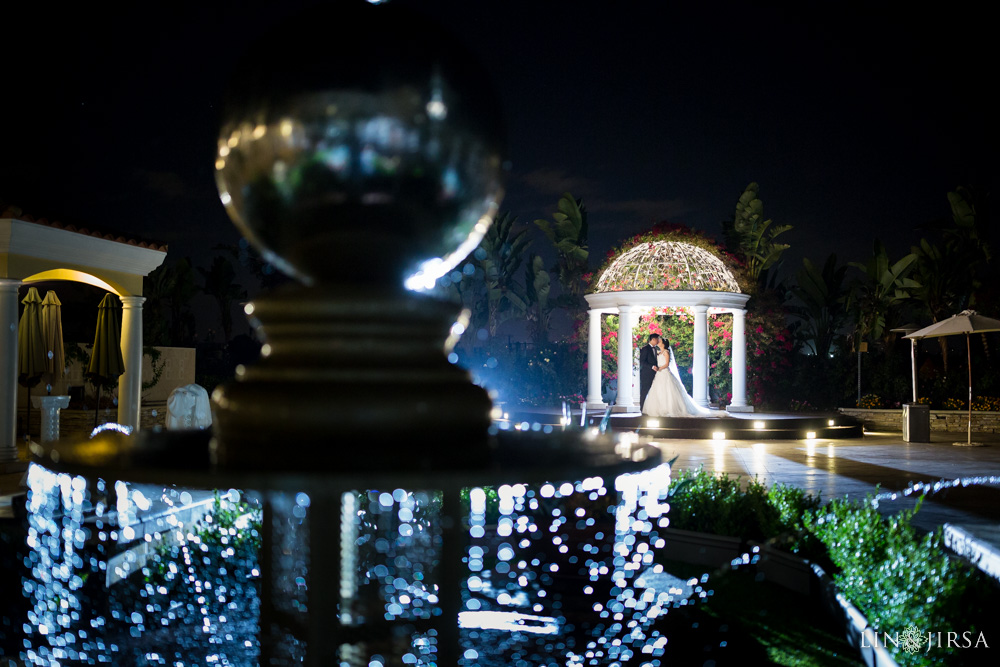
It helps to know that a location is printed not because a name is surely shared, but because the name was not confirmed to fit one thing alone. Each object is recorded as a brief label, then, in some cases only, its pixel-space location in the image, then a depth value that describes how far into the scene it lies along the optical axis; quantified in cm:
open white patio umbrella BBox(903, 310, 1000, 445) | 1923
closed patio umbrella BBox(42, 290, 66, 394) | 1619
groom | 2061
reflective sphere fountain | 181
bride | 2003
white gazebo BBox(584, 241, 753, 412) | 2153
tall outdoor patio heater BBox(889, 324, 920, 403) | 2590
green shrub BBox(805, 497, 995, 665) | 412
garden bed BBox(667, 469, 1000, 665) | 421
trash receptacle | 1944
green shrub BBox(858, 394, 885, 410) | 2680
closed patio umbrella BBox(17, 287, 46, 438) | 1454
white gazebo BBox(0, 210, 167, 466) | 1209
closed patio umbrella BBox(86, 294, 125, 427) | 1377
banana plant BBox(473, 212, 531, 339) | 3391
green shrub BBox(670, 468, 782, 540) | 673
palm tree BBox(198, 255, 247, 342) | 3884
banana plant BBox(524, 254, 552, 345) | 3469
